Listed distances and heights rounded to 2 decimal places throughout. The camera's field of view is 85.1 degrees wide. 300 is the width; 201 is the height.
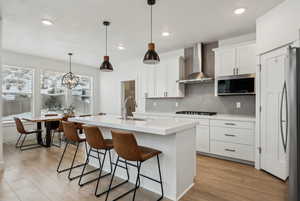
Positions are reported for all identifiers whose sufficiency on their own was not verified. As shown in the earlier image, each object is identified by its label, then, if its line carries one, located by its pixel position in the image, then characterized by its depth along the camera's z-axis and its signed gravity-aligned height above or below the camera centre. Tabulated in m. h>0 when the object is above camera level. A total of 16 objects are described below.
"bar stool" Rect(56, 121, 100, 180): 2.66 -0.54
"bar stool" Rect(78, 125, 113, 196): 2.22 -0.53
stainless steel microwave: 3.33 +0.34
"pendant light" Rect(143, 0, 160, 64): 2.41 +0.66
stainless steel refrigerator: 1.56 -0.20
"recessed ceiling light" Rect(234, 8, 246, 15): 2.68 +1.50
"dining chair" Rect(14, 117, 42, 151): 4.19 -0.83
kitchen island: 2.05 -0.67
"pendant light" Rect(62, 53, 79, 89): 5.12 +0.65
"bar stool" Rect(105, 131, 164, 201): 1.83 -0.55
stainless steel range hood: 4.04 +0.96
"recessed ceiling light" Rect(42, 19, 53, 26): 3.02 +1.48
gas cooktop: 3.89 -0.30
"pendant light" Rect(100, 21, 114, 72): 3.00 +0.64
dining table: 4.31 -0.73
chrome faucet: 2.80 -0.21
